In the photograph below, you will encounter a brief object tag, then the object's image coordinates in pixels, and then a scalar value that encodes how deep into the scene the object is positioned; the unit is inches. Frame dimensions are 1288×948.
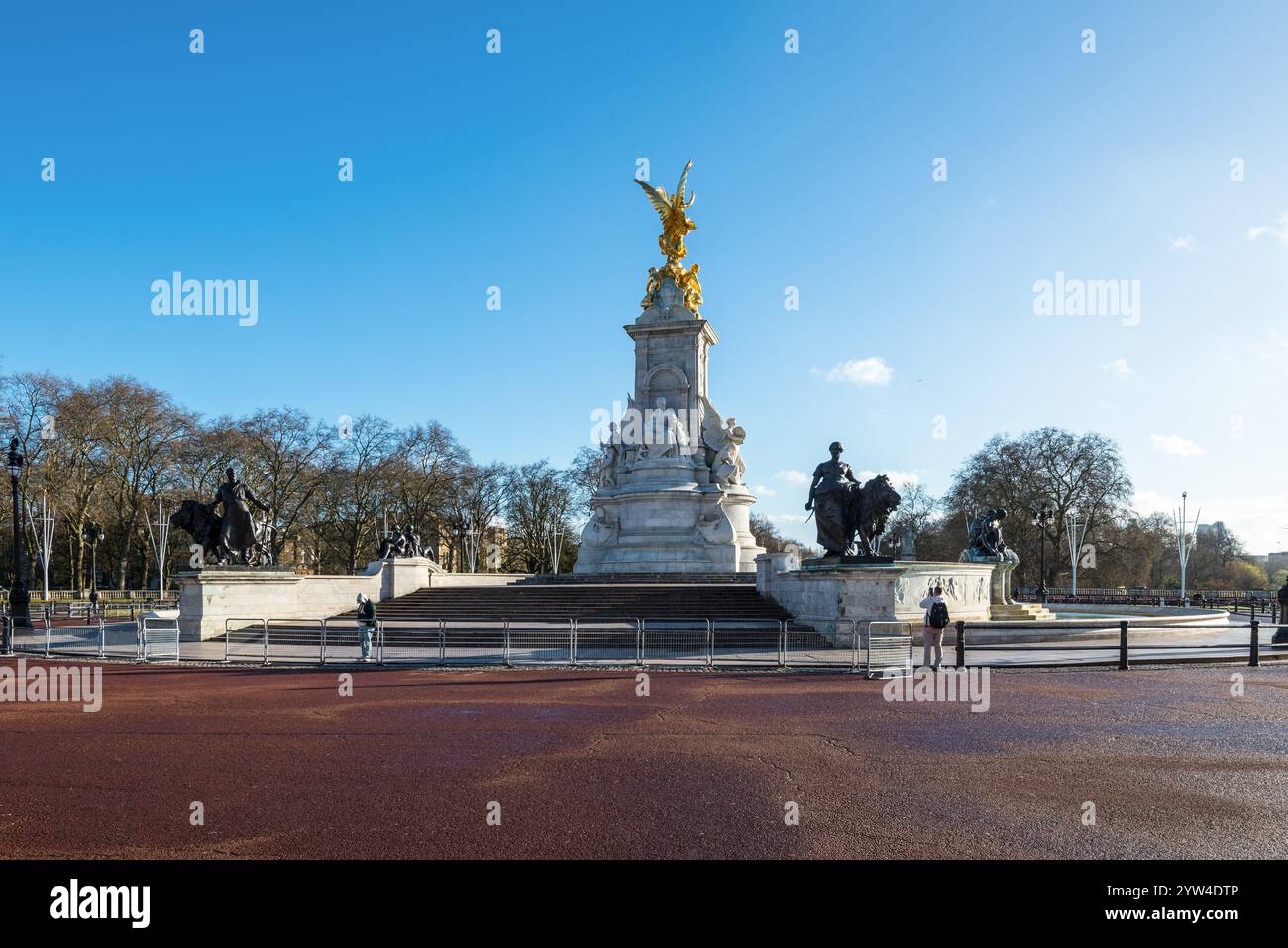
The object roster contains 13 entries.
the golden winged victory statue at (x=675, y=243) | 1739.7
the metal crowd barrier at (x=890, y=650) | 634.8
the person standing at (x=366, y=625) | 718.5
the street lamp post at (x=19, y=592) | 1042.1
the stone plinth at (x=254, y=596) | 922.7
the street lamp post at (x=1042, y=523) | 1818.7
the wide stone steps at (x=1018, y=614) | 974.4
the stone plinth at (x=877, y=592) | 765.9
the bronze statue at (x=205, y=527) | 960.3
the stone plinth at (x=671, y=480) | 1487.5
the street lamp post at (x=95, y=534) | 1889.5
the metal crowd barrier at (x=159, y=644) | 751.1
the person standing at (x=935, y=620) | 618.2
